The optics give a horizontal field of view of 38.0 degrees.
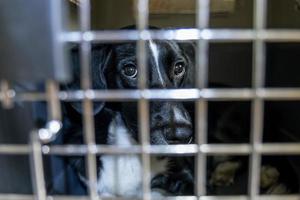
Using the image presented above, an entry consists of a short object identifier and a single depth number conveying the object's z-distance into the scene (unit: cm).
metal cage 46
